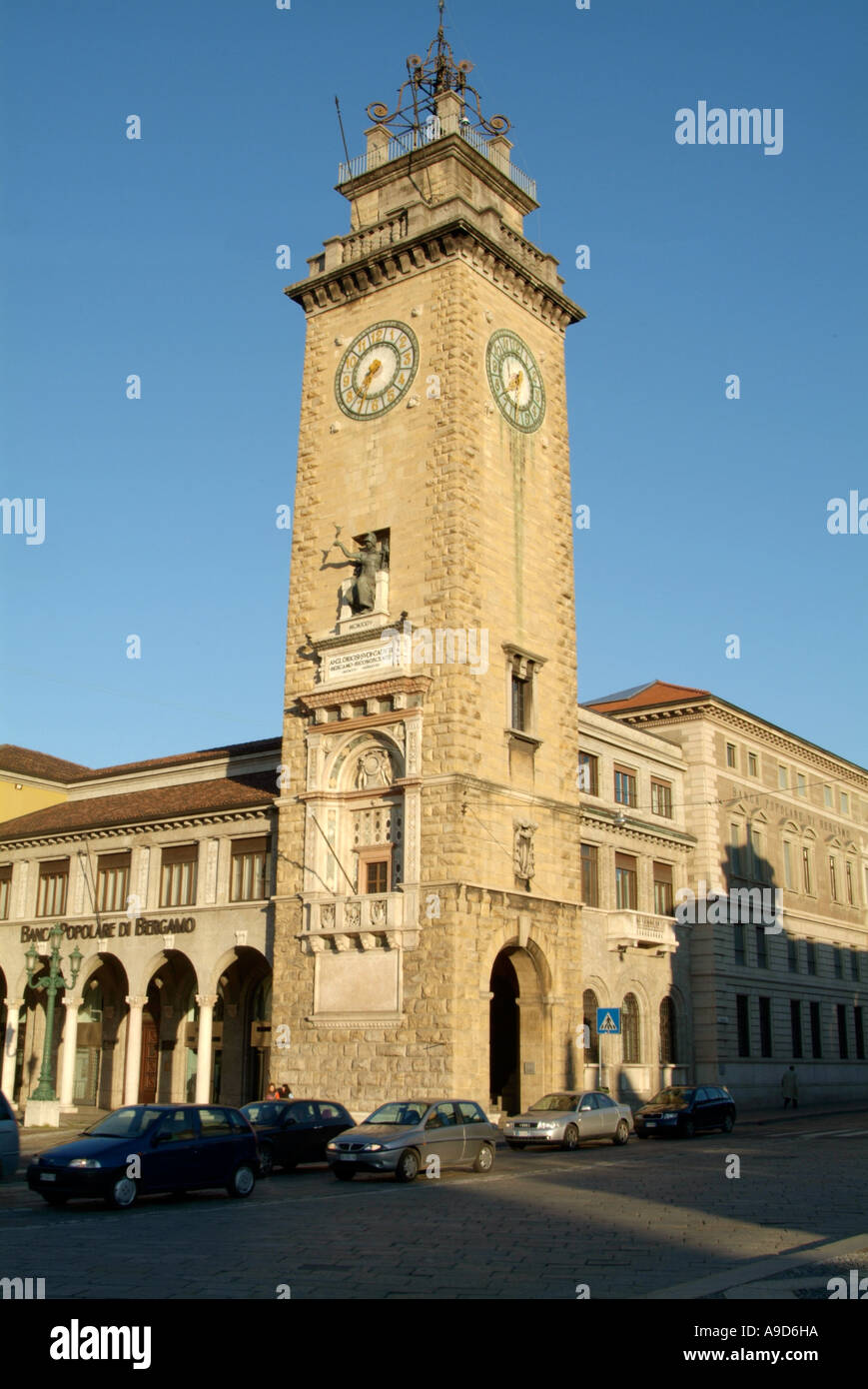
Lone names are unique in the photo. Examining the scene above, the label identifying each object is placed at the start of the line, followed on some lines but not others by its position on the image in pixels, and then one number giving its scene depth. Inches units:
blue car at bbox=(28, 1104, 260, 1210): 728.3
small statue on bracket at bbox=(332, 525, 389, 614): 1395.2
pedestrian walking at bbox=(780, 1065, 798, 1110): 1996.8
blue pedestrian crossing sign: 1311.5
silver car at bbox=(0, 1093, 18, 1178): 869.2
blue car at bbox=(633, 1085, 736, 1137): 1360.7
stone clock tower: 1262.3
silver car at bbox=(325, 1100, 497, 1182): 888.3
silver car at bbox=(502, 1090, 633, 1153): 1124.5
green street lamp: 1467.8
